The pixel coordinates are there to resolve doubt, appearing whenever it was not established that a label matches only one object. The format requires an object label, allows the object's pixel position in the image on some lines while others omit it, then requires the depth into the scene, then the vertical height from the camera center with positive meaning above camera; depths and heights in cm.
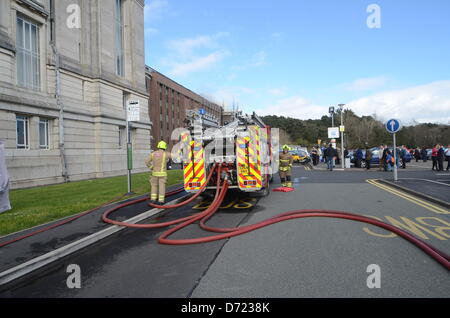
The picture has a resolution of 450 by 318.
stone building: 1596 +488
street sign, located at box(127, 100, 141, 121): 1086 +178
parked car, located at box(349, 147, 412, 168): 2295 -3
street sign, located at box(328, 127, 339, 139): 2684 +211
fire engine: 898 +18
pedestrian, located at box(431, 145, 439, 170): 1906 +0
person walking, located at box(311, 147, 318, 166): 2919 +15
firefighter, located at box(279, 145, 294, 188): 1203 -36
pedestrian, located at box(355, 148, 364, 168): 2415 -8
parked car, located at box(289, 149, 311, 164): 3098 +6
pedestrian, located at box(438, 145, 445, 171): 1880 -19
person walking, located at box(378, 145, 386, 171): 2047 -11
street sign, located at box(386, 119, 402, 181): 1364 +132
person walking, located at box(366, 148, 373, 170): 2150 -9
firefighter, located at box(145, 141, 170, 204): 878 -29
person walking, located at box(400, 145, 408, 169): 2231 -12
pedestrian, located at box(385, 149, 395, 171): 2005 -31
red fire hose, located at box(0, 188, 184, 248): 548 -129
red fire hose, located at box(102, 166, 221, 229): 644 -128
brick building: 4859 +1015
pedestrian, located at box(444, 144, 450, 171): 1911 +4
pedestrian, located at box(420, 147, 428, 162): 3298 +3
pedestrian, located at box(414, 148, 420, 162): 3458 +5
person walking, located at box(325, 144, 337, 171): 2148 +19
